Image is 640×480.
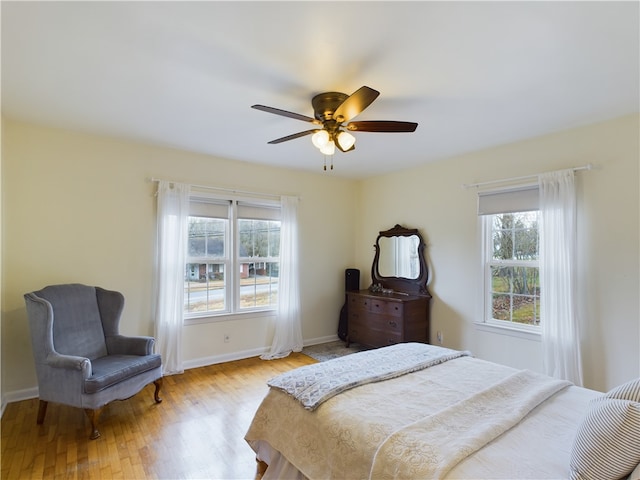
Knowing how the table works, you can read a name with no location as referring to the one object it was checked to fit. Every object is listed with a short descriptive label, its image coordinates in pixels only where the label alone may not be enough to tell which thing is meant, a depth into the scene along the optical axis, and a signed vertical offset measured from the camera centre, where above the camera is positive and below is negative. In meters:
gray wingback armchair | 2.49 -0.85
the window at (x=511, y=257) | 3.45 -0.05
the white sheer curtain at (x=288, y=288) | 4.48 -0.50
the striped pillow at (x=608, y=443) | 1.10 -0.65
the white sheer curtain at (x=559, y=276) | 3.01 -0.22
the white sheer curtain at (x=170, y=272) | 3.67 -0.23
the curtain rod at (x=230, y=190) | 3.74 +0.76
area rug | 4.40 -1.36
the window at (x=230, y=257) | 4.05 -0.07
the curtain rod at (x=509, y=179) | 3.01 +0.76
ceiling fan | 2.32 +0.89
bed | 1.20 -0.78
